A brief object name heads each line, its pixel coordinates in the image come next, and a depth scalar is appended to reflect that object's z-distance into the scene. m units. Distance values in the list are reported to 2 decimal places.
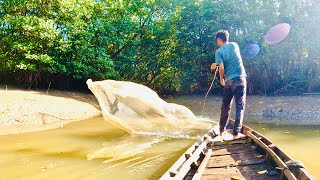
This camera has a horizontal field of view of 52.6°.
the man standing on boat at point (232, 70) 5.95
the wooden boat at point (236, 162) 3.62
